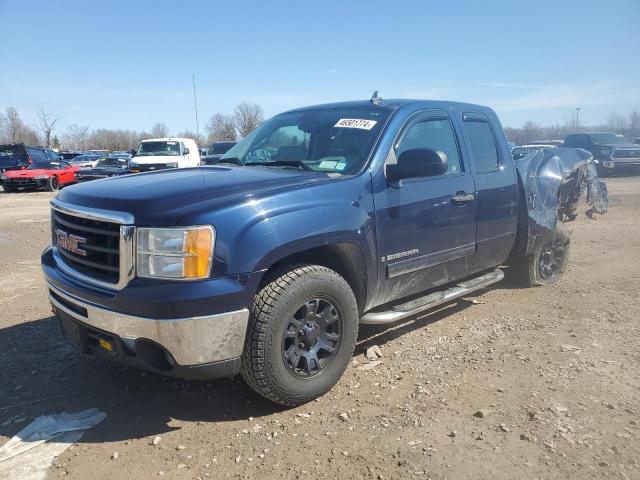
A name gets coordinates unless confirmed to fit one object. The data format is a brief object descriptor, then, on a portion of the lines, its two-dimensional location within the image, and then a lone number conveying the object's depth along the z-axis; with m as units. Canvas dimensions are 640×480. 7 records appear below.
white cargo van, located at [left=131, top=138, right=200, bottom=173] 17.66
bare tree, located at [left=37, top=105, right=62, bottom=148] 75.69
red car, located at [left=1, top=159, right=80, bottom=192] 19.30
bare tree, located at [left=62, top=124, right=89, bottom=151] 99.38
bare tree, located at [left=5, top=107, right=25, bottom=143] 83.94
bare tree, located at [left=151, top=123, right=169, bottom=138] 111.34
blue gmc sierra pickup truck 2.65
